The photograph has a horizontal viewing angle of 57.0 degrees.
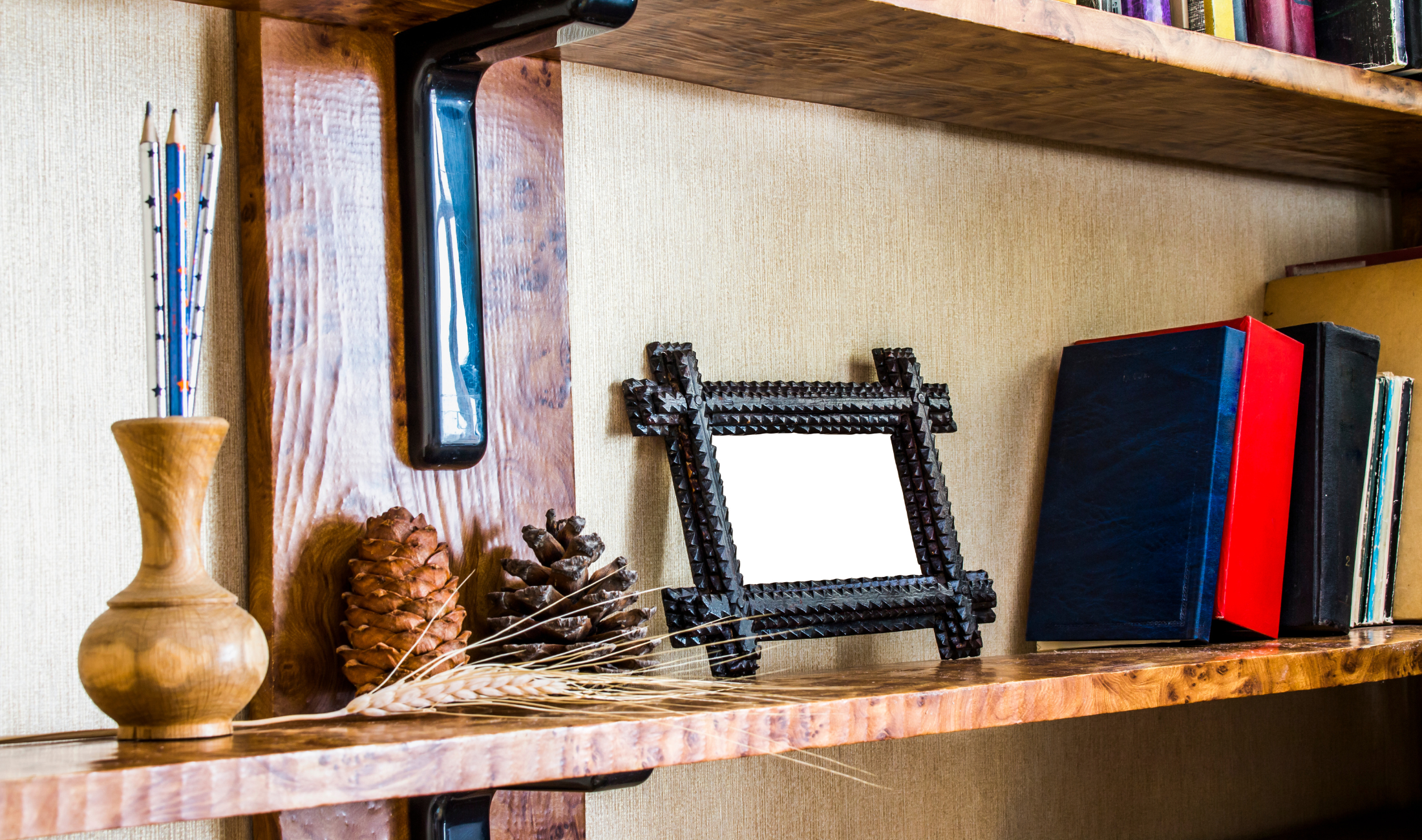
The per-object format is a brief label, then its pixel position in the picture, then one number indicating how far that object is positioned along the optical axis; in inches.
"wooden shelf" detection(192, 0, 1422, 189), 36.5
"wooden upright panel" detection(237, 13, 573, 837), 31.6
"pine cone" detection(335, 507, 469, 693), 30.2
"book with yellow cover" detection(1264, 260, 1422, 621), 50.8
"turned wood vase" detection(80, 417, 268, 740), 23.9
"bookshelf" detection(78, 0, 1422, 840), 22.9
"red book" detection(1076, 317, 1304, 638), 43.1
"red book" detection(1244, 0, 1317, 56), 46.0
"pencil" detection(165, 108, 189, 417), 25.6
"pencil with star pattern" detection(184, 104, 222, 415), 25.7
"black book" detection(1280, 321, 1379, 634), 45.3
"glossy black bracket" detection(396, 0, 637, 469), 33.2
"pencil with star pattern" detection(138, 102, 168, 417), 25.5
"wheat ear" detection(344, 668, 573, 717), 26.8
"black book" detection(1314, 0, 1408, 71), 46.8
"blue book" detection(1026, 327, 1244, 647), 42.9
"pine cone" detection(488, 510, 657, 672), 31.5
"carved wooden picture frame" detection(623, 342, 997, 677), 36.8
